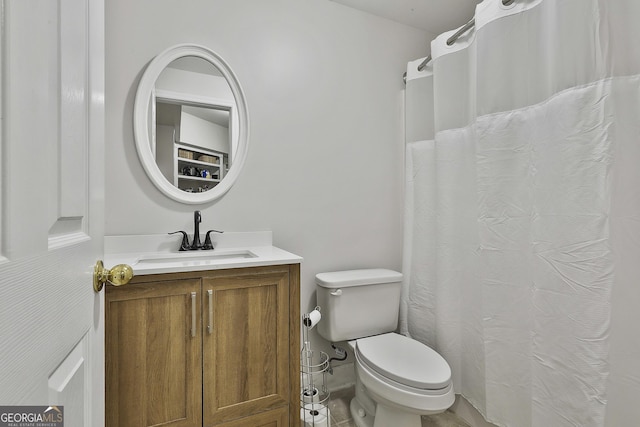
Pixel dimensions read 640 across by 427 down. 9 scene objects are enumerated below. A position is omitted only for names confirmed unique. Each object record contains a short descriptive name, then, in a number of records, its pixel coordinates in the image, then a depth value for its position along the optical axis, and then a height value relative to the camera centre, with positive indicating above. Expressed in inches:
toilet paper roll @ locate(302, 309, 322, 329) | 56.9 -20.5
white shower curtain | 39.4 +0.1
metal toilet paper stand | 55.9 -37.9
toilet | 49.6 -27.6
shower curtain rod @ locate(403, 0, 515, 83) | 59.0 +37.4
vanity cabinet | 41.3 -20.6
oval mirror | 58.5 +18.6
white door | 11.6 +0.5
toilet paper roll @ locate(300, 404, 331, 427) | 55.2 -38.4
